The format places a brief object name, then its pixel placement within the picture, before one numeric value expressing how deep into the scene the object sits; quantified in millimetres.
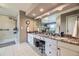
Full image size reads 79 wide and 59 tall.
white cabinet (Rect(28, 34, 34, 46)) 2764
